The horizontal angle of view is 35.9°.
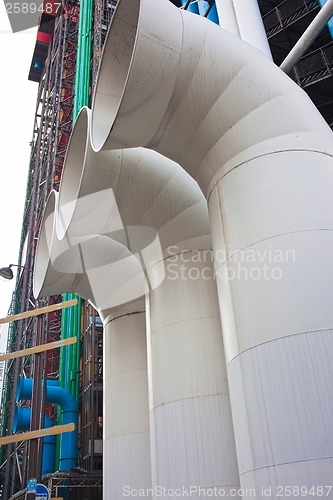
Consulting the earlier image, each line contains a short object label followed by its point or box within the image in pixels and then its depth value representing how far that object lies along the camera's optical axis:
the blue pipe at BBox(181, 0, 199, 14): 17.03
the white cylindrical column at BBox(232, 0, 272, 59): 12.74
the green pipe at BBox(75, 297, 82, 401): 21.53
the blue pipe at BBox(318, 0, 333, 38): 12.97
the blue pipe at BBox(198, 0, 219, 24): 16.65
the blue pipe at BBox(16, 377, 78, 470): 19.42
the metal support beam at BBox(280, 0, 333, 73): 8.73
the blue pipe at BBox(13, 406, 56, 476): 22.64
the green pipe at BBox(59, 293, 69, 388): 22.23
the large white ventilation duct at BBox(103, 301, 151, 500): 10.52
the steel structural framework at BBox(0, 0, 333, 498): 17.08
